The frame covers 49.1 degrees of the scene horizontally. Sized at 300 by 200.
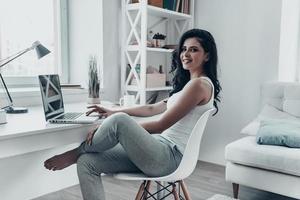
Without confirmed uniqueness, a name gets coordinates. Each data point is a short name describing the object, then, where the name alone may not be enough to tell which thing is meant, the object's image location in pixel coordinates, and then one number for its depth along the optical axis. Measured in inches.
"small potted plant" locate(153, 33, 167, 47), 117.0
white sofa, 82.1
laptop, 65.7
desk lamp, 78.5
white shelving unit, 107.6
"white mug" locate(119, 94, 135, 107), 91.2
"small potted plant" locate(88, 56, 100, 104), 93.4
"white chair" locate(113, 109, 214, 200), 61.2
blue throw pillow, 84.9
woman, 59.7
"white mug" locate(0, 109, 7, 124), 62.2
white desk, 55.9
